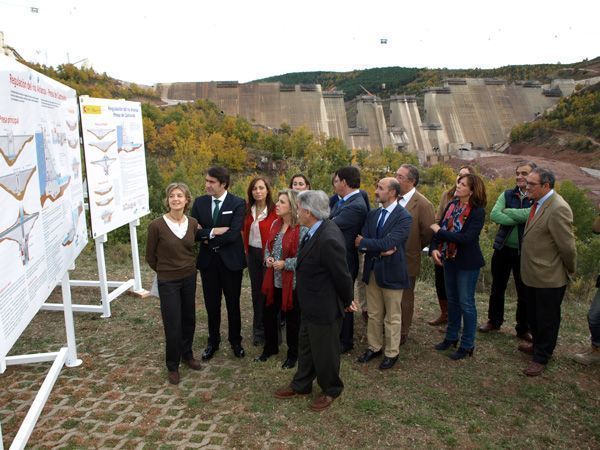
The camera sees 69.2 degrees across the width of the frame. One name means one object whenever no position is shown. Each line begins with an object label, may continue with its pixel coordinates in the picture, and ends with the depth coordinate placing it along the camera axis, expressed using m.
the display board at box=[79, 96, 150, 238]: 5.04
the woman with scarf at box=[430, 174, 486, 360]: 4.04
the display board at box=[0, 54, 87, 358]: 2.57
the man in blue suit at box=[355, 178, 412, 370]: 3.82
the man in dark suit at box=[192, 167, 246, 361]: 4.09
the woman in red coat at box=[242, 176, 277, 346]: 4.29
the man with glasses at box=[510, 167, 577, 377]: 3.75
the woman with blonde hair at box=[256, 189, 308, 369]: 3.78
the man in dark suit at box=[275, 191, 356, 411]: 3.15
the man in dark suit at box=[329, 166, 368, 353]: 4.07
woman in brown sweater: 3.81
